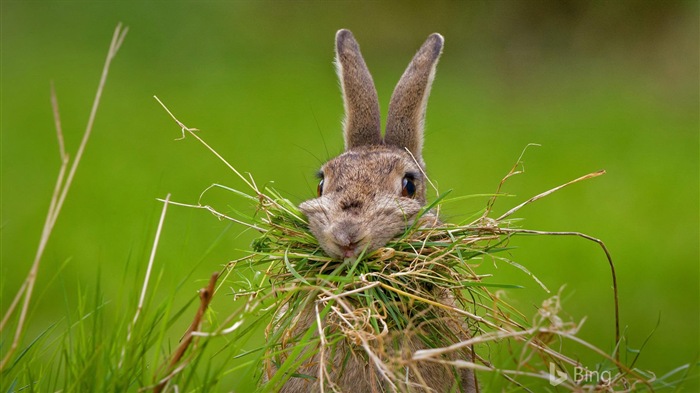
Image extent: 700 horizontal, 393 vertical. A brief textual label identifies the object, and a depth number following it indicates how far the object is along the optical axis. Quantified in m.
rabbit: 6.03
